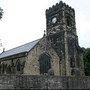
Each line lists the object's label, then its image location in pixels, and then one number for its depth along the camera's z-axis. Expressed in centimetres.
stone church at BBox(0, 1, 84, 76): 3444
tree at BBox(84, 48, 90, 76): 5219
